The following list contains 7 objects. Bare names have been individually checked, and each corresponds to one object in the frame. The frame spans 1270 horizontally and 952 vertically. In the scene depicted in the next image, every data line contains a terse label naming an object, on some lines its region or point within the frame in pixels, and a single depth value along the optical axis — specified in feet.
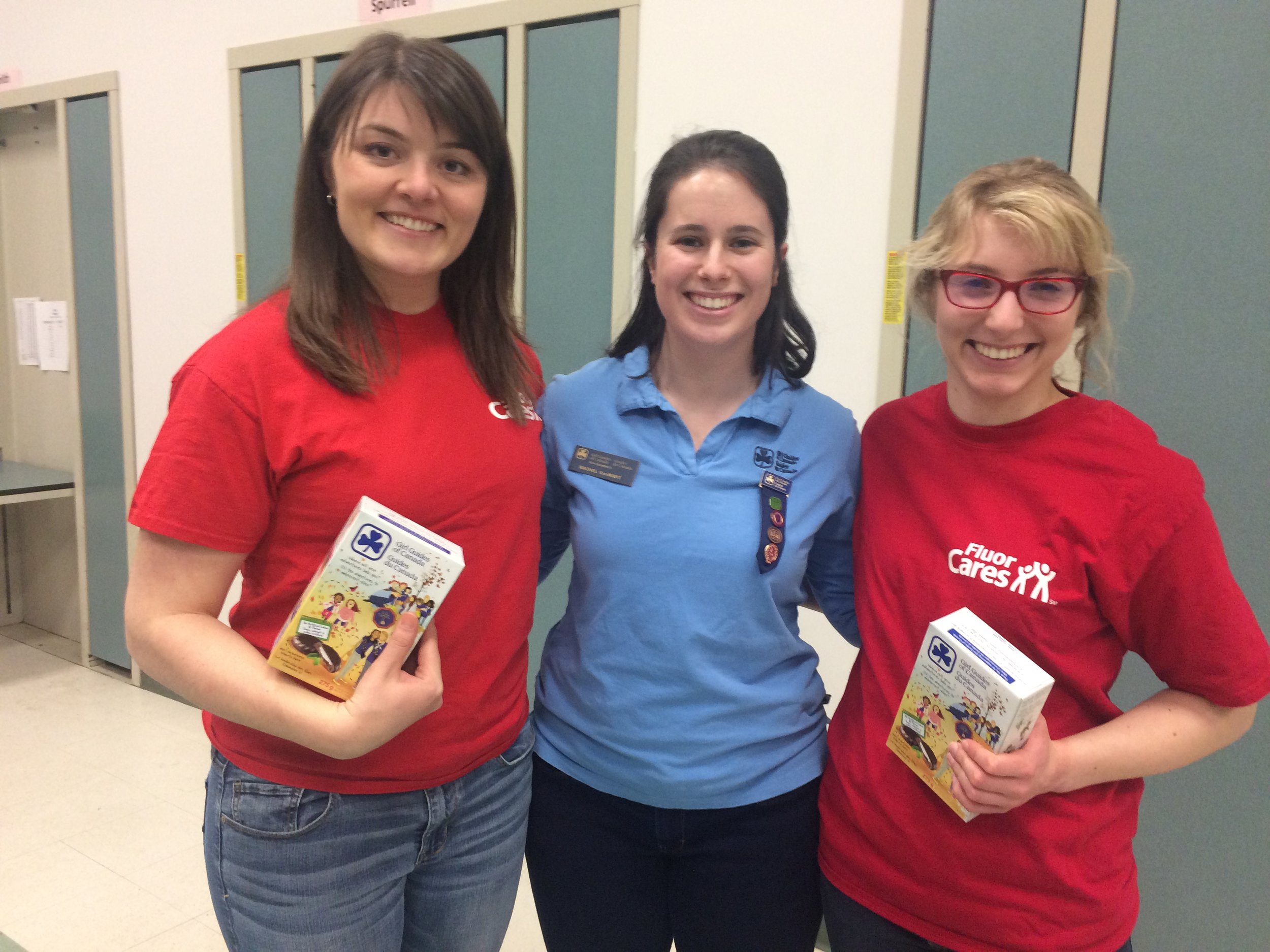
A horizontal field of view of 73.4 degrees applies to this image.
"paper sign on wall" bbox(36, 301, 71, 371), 12.17
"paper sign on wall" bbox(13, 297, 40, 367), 12.59
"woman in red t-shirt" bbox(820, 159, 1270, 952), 3.15
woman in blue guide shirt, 3.81
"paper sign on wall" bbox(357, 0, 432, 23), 8.50
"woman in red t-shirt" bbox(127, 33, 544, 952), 3.11
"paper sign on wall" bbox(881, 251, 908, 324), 6.33
